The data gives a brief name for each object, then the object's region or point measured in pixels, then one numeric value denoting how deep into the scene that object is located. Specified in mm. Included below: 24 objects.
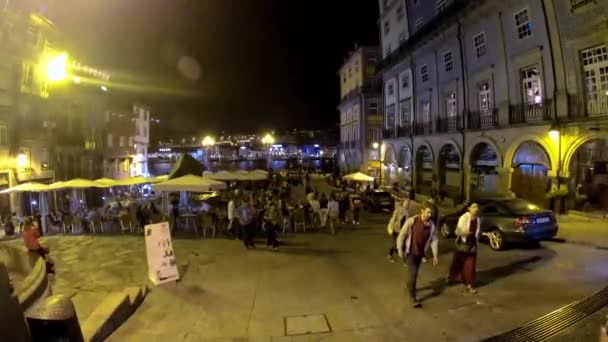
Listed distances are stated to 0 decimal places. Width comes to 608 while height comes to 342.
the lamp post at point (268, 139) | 57906
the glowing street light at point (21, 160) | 26672
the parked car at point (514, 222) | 12117
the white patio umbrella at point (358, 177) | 30031
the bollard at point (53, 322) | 4176
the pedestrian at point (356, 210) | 20147
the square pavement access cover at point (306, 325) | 6923
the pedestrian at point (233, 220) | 15141
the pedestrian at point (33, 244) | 10820
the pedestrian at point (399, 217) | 11203
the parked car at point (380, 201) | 25547
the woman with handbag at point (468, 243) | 8297
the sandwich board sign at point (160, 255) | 9711
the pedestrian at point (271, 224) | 13930
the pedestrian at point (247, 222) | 13680
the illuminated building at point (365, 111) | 49381
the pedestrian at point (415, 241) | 7691
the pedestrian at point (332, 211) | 17141
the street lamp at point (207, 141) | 48062
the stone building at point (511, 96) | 17312
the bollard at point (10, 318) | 3803
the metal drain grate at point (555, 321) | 6277
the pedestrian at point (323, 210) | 18000
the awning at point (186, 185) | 16781
